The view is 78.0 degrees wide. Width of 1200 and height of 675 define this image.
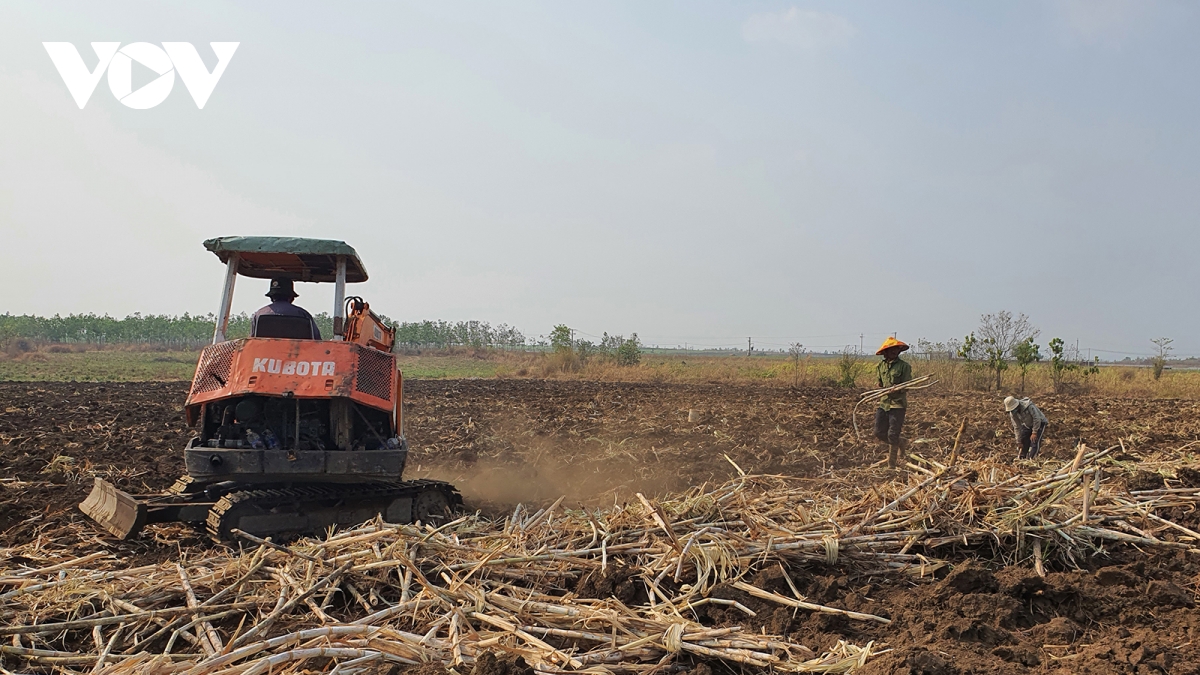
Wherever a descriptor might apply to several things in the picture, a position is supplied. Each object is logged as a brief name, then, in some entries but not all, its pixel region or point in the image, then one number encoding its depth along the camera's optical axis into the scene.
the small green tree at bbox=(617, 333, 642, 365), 38.22
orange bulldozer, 5.43
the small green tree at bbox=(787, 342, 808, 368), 28.93
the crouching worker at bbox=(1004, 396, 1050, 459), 8.79
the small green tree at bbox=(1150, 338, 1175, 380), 30.12
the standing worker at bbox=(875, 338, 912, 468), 9.43
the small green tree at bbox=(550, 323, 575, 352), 37.69
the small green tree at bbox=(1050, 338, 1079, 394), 25.20
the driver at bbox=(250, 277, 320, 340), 6.18
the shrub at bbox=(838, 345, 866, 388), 26.86
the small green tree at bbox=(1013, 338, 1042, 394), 25.44
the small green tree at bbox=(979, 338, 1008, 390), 25.81
